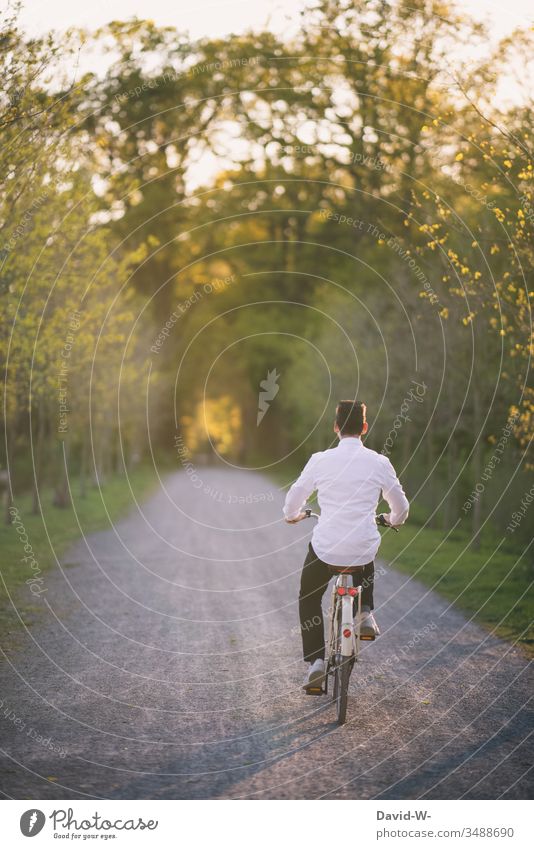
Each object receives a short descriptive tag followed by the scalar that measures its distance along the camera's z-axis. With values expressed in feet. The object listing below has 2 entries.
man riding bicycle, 24.67
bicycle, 24.02
